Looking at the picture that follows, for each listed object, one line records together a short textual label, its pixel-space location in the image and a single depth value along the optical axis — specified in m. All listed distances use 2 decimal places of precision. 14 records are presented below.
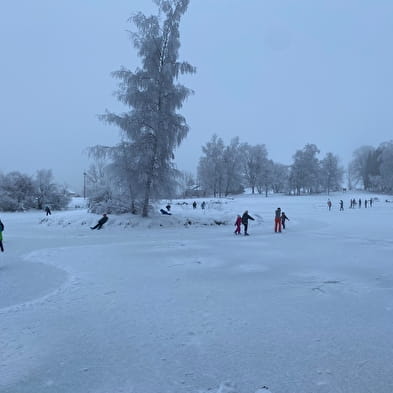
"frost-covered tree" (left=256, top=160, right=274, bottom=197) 80.12
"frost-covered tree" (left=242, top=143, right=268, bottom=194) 80.75
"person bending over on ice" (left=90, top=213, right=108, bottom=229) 20.69
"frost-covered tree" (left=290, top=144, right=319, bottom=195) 80.94
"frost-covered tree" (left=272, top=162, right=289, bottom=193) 92.94
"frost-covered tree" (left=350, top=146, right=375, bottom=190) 96.75
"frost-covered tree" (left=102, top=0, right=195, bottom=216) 22.31
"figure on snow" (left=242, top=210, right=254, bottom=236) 18.51
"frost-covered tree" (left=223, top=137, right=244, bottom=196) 73.38
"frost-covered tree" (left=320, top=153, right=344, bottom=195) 84.81
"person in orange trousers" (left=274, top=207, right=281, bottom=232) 19.81
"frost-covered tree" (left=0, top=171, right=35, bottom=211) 44.44
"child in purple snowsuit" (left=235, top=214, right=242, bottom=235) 18.64
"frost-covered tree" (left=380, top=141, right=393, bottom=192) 76.00
